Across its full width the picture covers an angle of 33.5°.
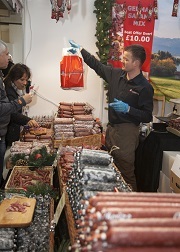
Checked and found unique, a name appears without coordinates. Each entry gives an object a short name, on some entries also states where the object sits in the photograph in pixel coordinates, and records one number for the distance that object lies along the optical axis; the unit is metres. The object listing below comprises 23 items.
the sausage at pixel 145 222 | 0.91
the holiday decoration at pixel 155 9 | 5.49
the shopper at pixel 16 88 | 4.08
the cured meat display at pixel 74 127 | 4.21
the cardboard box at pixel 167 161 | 3.68
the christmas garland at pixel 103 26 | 5.32
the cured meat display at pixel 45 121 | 4.89
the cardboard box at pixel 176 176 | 2.71
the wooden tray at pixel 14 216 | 1.93
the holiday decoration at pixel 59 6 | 4.87
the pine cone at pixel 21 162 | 3.38
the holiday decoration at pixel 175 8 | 5.45
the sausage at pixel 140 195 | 1.22
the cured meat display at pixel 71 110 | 4.55
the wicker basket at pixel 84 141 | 3.96
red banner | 5.45
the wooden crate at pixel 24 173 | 2.95
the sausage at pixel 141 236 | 0.86
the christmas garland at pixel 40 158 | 3.29
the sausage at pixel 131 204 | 1.08
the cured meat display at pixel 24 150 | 3.45
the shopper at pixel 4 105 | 3.27
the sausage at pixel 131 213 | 1.00
